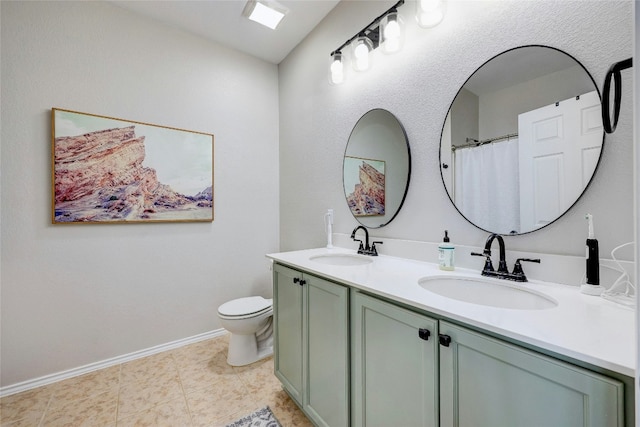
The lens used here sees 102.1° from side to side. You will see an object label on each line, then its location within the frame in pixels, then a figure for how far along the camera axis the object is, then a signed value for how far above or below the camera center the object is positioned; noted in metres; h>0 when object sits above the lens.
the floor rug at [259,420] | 1.42 -1.16
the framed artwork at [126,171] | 1.83 +0.34
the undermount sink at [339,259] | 1.73 -0.33
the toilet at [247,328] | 1.91 -0.89
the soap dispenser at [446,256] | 1.25 -0.22
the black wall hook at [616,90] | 0.76 +0.35
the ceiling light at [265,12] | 1.95 +1.57
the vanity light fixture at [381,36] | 1.33 +1.07
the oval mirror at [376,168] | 1.61 +0.30
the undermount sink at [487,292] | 0.96 -0.34
